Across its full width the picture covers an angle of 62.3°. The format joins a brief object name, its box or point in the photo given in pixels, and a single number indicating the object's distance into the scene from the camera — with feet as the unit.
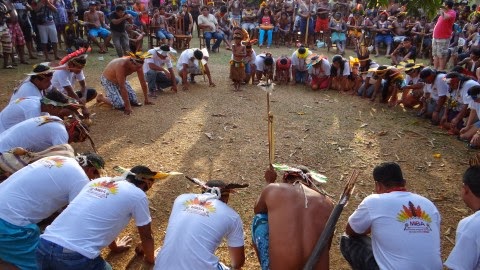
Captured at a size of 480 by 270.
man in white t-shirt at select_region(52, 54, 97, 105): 21.91
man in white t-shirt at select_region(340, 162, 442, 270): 9.05
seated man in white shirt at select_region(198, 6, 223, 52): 48.39
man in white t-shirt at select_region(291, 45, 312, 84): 32.53
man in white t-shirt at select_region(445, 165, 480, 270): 8.09
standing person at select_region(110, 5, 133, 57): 39.96
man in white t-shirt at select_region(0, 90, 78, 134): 15.60
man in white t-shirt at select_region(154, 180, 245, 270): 8.99
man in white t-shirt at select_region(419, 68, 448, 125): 23.89
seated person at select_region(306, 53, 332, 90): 31.42
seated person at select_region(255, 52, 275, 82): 32.42
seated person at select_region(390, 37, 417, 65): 38.86
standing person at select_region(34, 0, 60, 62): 36.73
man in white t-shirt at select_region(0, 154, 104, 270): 10.26
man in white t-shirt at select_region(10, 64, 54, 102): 17.39
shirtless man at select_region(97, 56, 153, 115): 24.34
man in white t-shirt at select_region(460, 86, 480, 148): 20.39
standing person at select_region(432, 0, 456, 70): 33.24
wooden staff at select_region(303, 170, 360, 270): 9.27
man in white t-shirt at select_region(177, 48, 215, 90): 30.83
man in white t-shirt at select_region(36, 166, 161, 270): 9.25
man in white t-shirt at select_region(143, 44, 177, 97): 28.63
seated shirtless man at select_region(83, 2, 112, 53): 43.32
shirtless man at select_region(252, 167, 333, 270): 9.55
